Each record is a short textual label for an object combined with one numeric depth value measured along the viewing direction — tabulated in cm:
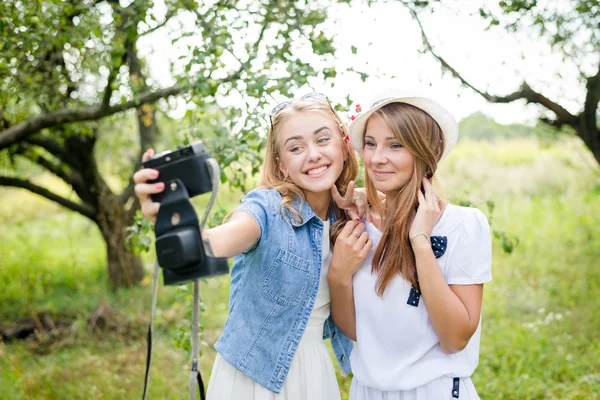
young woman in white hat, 192
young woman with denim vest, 204
